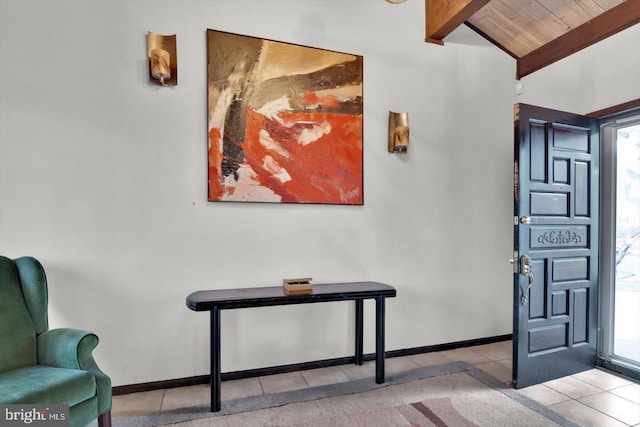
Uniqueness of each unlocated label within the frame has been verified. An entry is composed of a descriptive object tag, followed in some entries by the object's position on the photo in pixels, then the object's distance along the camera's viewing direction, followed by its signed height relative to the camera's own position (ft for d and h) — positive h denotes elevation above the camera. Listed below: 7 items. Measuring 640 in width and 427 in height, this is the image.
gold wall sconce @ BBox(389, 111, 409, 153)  10.09 +2.37
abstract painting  8.70 +2.41
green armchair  5.09 -2.57
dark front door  8.39 -0.85
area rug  6.82 -4.25
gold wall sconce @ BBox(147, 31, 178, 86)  7.86 +3.55
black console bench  7.22 -2.01
